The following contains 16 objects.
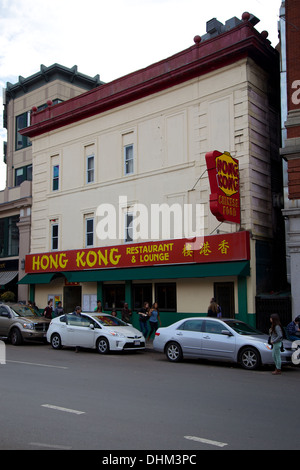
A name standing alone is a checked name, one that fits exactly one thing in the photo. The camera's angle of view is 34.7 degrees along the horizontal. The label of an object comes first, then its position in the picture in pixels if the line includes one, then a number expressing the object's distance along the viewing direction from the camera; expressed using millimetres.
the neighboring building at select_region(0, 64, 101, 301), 27109
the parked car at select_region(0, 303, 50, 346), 18438
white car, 15586
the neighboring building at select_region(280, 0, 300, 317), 16375
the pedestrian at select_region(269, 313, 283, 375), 11797
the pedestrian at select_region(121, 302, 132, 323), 19922
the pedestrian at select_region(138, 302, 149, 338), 18941
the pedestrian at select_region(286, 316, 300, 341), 14336
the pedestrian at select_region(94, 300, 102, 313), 20684
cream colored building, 18172
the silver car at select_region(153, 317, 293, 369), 12602
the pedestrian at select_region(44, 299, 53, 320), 22344
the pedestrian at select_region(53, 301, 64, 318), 21766
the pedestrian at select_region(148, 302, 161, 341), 18281
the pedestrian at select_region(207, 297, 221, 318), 16797
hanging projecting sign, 16297
